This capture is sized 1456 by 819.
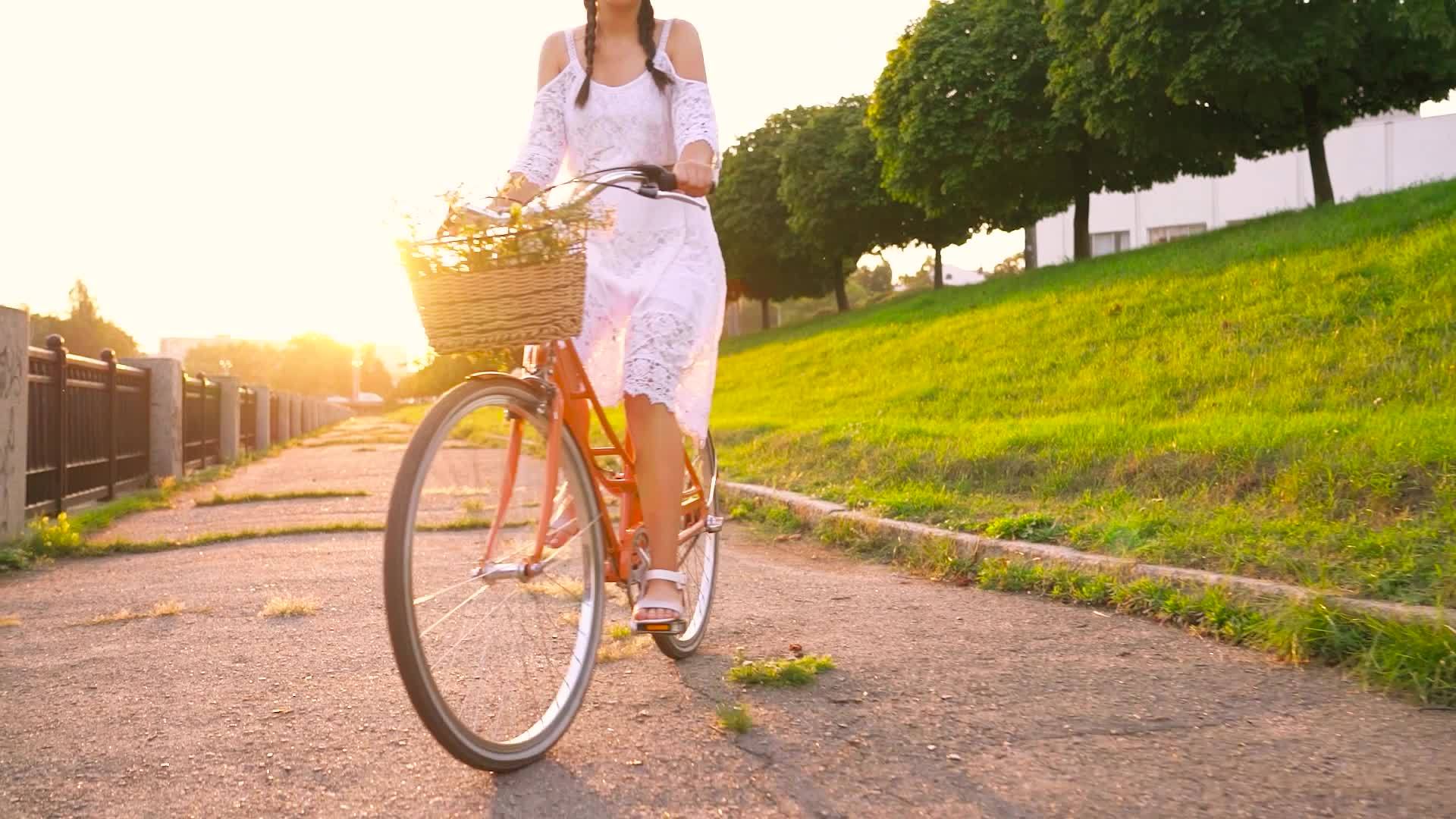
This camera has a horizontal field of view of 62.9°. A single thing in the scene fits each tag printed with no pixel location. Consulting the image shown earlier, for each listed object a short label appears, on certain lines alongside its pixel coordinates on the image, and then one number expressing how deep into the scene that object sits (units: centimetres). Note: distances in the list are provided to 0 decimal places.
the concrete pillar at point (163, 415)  1216
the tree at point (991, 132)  2689
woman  311
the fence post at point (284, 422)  2702
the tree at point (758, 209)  4600
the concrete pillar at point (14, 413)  680
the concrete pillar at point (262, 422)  2172
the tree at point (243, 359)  11431
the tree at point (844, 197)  3916
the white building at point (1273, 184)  4259
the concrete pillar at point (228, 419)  1705
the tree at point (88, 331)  7238
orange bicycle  257
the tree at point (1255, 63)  1897
